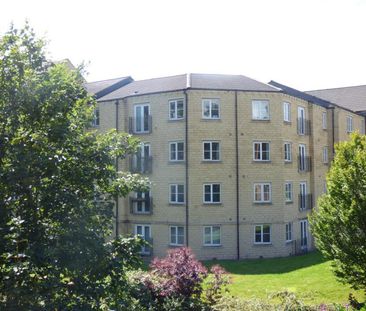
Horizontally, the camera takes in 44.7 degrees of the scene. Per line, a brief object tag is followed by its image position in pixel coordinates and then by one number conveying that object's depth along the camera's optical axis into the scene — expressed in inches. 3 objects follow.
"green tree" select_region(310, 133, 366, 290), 532.1
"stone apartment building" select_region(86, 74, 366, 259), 1109.1
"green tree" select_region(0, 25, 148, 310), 264.4
